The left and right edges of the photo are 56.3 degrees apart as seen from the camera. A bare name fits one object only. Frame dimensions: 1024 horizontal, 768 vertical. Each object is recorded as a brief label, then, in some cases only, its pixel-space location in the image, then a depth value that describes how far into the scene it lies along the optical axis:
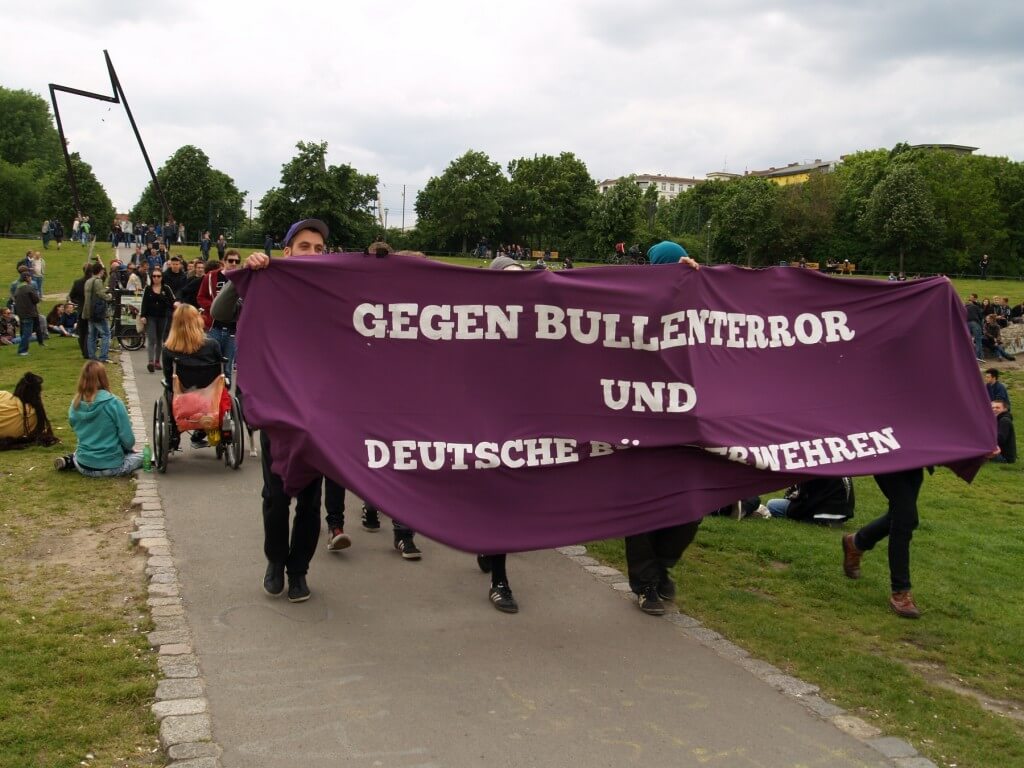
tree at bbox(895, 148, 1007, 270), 82.94
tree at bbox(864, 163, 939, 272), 81.06
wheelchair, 9.94
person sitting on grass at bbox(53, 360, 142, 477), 9.53
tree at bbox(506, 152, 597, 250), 99.56
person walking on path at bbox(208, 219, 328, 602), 6.20
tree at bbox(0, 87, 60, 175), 100.75
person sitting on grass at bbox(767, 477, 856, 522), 9.62
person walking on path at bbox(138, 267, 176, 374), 16.16
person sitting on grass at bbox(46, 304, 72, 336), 24.03
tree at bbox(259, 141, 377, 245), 79.75
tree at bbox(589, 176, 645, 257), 90.38
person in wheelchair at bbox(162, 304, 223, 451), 9.91
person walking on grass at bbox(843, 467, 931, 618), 6.71
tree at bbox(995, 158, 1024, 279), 87.69
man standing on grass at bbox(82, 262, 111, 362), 17.84
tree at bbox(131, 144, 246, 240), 84.00
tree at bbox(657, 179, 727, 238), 120.31
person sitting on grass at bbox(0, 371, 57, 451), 10.86
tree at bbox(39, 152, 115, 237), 83.56
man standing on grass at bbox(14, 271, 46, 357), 19.97
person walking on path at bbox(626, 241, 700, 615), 6.47
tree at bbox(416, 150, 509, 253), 94.69
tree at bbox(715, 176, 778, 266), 88.62
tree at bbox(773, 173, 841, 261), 88.25
